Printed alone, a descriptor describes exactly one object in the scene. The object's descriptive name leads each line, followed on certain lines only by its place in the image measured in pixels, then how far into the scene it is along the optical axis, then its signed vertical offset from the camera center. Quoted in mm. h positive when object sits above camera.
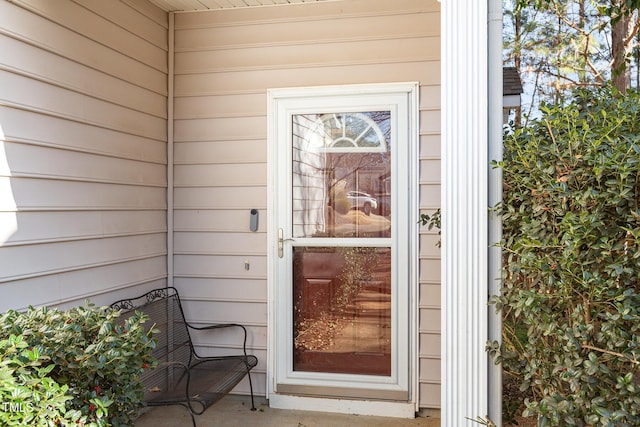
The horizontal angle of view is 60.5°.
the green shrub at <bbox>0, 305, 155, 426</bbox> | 2010 -542
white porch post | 2297 -13
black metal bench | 3258 -1044
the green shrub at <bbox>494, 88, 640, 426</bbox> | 1857 -190
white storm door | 3705 -199
